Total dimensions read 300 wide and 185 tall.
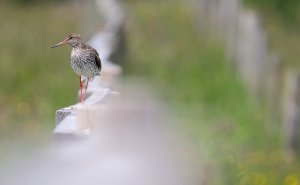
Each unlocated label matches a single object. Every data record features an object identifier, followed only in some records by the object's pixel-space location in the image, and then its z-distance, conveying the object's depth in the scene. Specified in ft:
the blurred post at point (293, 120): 82.12
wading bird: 44.21
